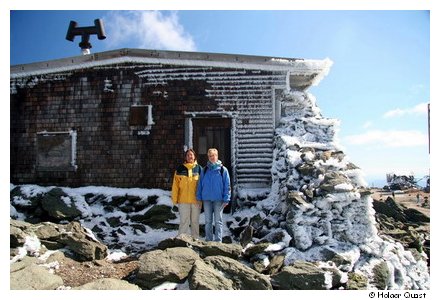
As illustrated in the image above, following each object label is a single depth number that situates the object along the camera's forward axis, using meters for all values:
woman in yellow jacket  6.90
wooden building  9.91
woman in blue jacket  6.59
